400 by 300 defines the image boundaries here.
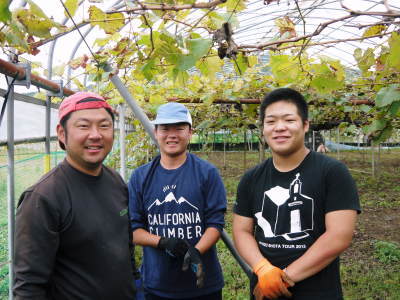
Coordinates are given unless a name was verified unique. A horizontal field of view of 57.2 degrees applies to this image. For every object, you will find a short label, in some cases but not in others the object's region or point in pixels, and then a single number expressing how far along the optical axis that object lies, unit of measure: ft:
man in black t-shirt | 4.62
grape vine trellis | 3.60
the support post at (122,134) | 11.49
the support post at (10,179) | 5.11
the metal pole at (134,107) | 6.33
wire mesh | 5.50
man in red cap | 3.76
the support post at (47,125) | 6.92
